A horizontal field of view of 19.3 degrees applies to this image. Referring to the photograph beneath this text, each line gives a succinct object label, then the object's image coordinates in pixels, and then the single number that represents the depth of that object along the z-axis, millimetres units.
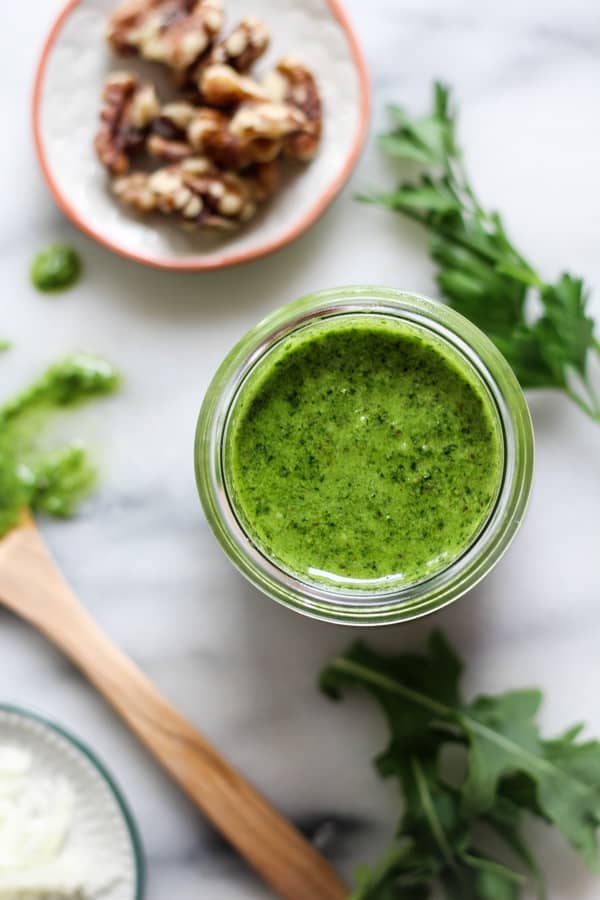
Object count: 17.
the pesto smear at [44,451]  494
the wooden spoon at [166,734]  484
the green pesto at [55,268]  493
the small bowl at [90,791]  481
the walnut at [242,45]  474
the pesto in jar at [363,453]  445
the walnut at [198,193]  474
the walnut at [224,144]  473
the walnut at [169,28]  474
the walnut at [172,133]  481
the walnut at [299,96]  475
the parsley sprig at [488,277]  470
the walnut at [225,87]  472
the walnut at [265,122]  468
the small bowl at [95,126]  477
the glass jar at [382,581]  441
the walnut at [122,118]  479
